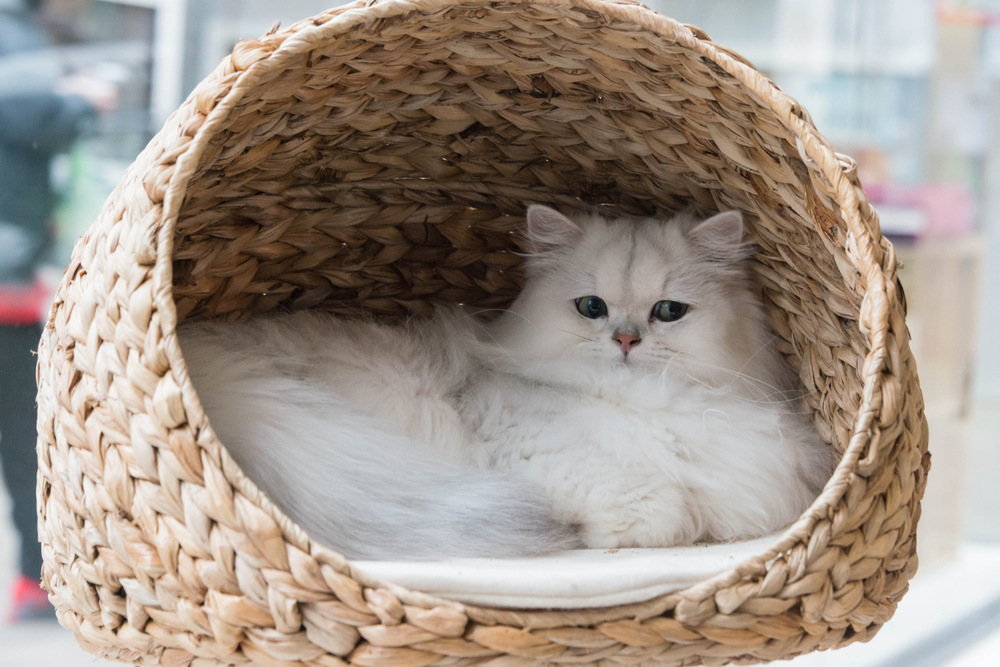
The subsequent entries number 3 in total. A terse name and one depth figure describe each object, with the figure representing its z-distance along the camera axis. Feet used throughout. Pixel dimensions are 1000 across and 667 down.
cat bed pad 3.76
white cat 4.09
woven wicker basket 3.74
